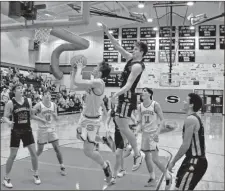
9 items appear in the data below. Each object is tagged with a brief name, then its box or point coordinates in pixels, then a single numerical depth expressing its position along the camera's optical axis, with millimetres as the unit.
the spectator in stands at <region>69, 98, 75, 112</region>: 17334
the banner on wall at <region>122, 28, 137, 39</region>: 21531
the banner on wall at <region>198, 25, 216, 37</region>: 20234
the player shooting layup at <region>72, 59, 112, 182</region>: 3840
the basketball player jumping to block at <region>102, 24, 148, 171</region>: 3881
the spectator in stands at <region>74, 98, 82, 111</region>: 18853
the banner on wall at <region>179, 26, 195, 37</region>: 20561
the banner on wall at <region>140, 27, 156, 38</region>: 21172
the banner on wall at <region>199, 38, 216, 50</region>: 20234
